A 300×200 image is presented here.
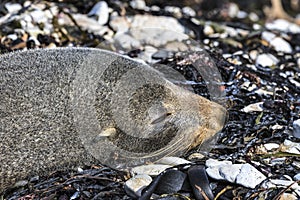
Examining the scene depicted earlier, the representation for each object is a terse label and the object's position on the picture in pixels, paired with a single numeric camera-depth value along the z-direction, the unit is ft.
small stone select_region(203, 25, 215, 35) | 20.36
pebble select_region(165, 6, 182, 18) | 21.86
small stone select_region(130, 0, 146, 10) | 21.38
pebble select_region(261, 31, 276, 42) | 20.21
